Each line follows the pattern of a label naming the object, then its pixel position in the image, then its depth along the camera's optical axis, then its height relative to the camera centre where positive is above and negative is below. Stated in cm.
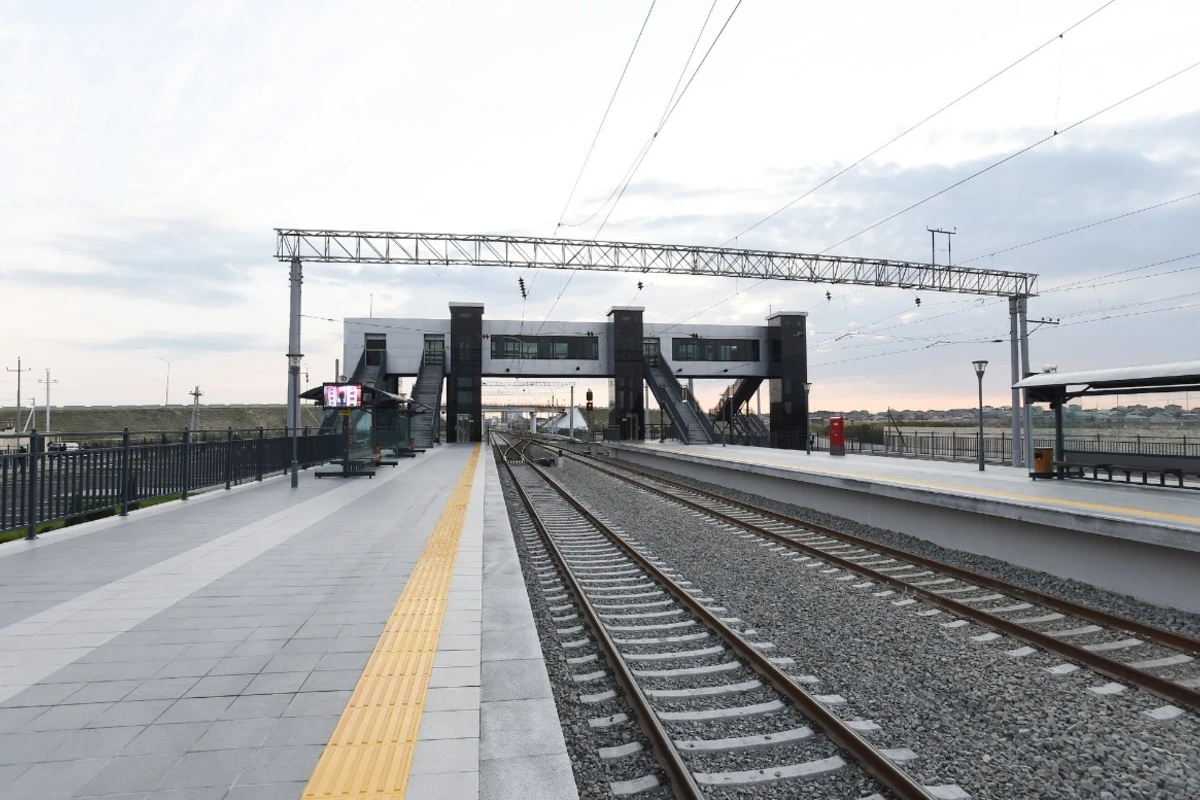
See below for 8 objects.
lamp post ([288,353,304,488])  1803 +112
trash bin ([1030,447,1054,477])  1357 -86
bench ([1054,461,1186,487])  1176 -90
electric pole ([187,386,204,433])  4795 +195
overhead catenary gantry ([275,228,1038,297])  2609 +652
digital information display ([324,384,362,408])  1775 +73
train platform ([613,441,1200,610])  765 -142
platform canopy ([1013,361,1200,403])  1085 +73
